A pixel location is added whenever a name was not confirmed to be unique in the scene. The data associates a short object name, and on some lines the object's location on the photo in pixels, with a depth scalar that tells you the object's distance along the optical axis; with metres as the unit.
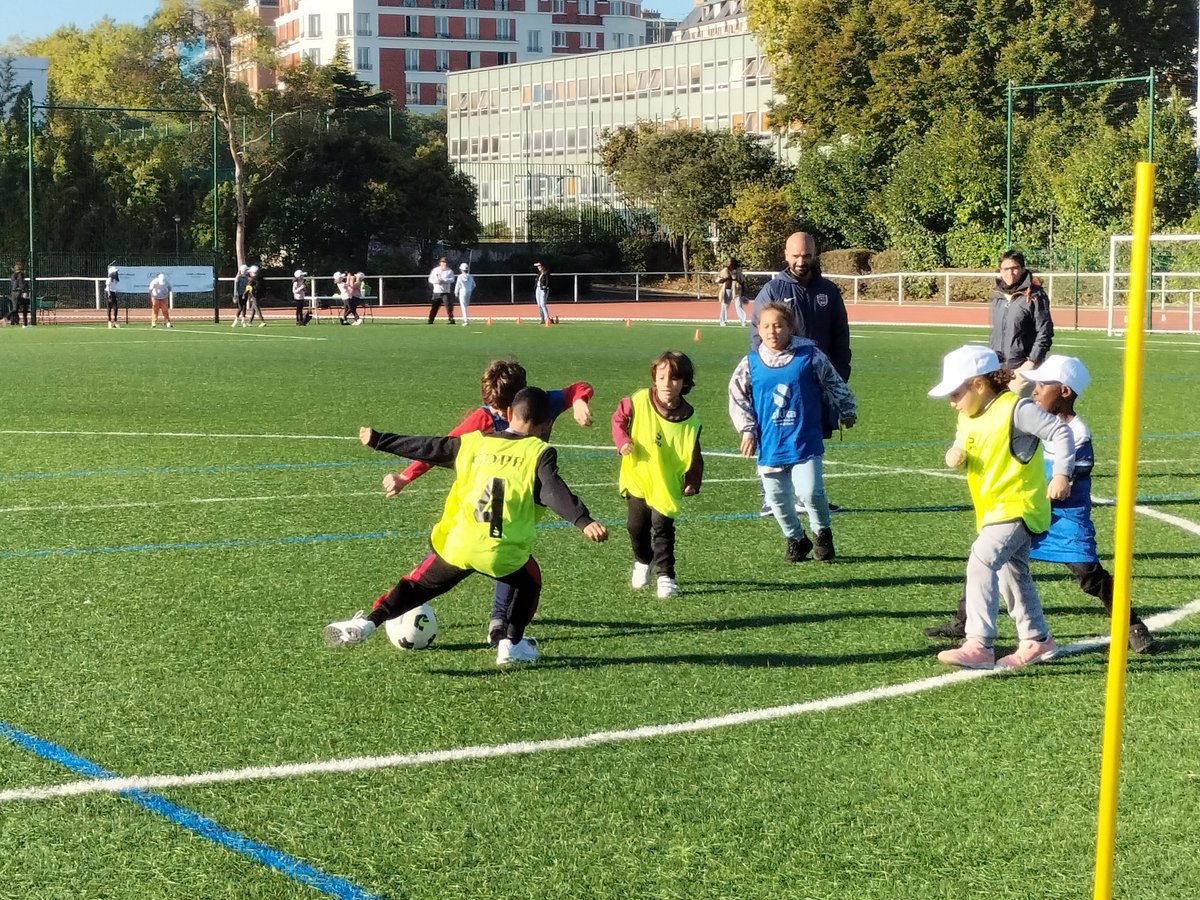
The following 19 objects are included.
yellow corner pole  3.08
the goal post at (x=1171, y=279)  34.69
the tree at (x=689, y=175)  65.06
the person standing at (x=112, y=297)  41.12
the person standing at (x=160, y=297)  41.16
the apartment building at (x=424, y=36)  123.94
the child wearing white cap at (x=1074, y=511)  6.85
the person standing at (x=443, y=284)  41.28
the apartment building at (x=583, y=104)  82.56
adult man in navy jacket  10.46
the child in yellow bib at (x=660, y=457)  8.06
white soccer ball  6.86
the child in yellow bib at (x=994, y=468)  6.29
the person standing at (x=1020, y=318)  12.27
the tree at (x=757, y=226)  63.19
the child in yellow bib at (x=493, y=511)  6.36
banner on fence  43.16
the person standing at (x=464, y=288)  42.08
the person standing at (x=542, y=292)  41.42
